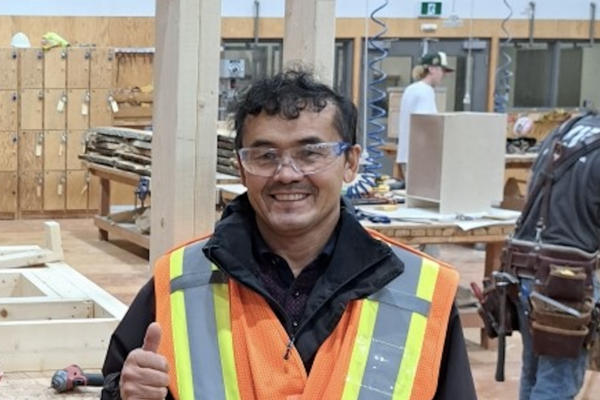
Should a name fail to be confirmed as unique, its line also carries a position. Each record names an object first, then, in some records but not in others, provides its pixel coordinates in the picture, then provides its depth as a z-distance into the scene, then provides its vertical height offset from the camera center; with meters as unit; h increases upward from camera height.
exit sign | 12.76 +0.75
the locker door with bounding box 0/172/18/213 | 11.40 -1.29
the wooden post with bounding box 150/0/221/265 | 3.15 -0.13
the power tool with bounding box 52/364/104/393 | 3.17 -0.87
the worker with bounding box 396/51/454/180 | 9.47 -0.15
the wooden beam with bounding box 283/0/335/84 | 3.40 +0.12
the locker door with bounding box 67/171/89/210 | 11.54 -1.28
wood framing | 3.43 -0.81
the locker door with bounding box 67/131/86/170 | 11.39 -0.81
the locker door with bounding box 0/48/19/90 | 11.07 -0.06
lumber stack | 8.81 -0.68
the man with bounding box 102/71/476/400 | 2.04 -0.41
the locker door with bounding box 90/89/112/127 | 11.36 -0.44
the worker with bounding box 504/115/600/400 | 4.27 -0.62
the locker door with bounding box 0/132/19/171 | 11.28 -0.88
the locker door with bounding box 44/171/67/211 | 11.47 -1.26
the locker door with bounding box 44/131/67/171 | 11.38 -0.87
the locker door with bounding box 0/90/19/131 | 11.18 -0.48
